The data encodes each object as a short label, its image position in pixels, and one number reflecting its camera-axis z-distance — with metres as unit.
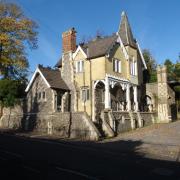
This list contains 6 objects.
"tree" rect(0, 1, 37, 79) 22.20
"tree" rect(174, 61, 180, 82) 29.23
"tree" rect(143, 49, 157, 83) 28.29
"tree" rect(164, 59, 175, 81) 30.27
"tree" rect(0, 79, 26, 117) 23.33
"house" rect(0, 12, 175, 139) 19.55
